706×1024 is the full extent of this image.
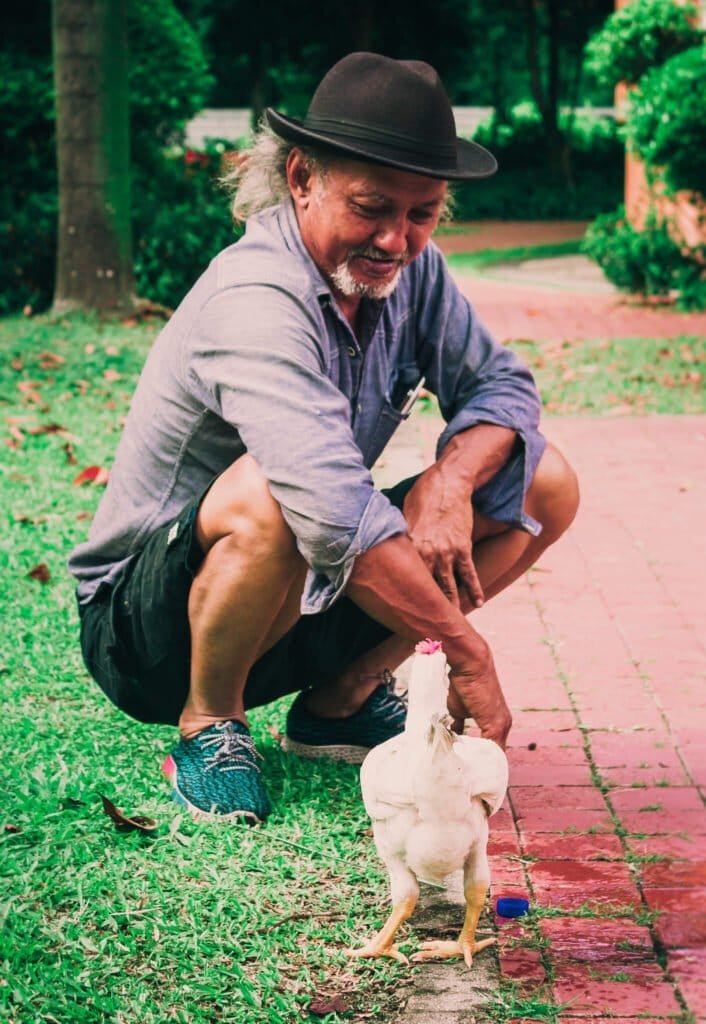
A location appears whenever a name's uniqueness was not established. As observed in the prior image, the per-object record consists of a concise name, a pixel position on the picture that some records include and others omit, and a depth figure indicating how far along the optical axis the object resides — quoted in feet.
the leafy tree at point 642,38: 33.22
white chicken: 7.71
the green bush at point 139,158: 34.76
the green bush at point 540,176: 72.90
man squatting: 8.90
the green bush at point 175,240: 35.04
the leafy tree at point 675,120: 29.94
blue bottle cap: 8.71
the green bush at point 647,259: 34.04
